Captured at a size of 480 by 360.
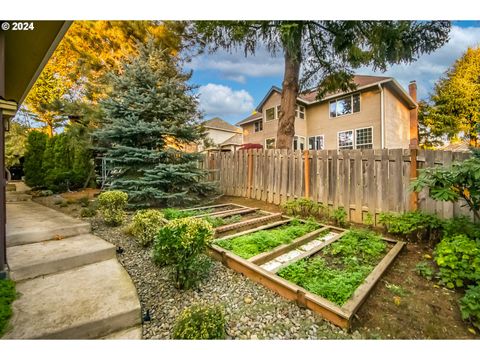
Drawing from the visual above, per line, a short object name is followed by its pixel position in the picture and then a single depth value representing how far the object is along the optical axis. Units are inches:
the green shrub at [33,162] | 243.4
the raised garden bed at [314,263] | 64.0
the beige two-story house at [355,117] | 411.2
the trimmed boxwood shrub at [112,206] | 128.6
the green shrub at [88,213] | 142.3
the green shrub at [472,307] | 57.4
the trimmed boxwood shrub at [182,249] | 71.0
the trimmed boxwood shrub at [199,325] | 48.8
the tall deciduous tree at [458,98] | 344.8
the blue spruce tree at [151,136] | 171.8
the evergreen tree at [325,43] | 160.2
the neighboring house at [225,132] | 721.0
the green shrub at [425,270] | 81.1
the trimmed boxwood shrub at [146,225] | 102.4
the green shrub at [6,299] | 49.4
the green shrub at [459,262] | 71.4
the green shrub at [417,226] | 106.9
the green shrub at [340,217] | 140.3
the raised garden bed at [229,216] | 126.9
